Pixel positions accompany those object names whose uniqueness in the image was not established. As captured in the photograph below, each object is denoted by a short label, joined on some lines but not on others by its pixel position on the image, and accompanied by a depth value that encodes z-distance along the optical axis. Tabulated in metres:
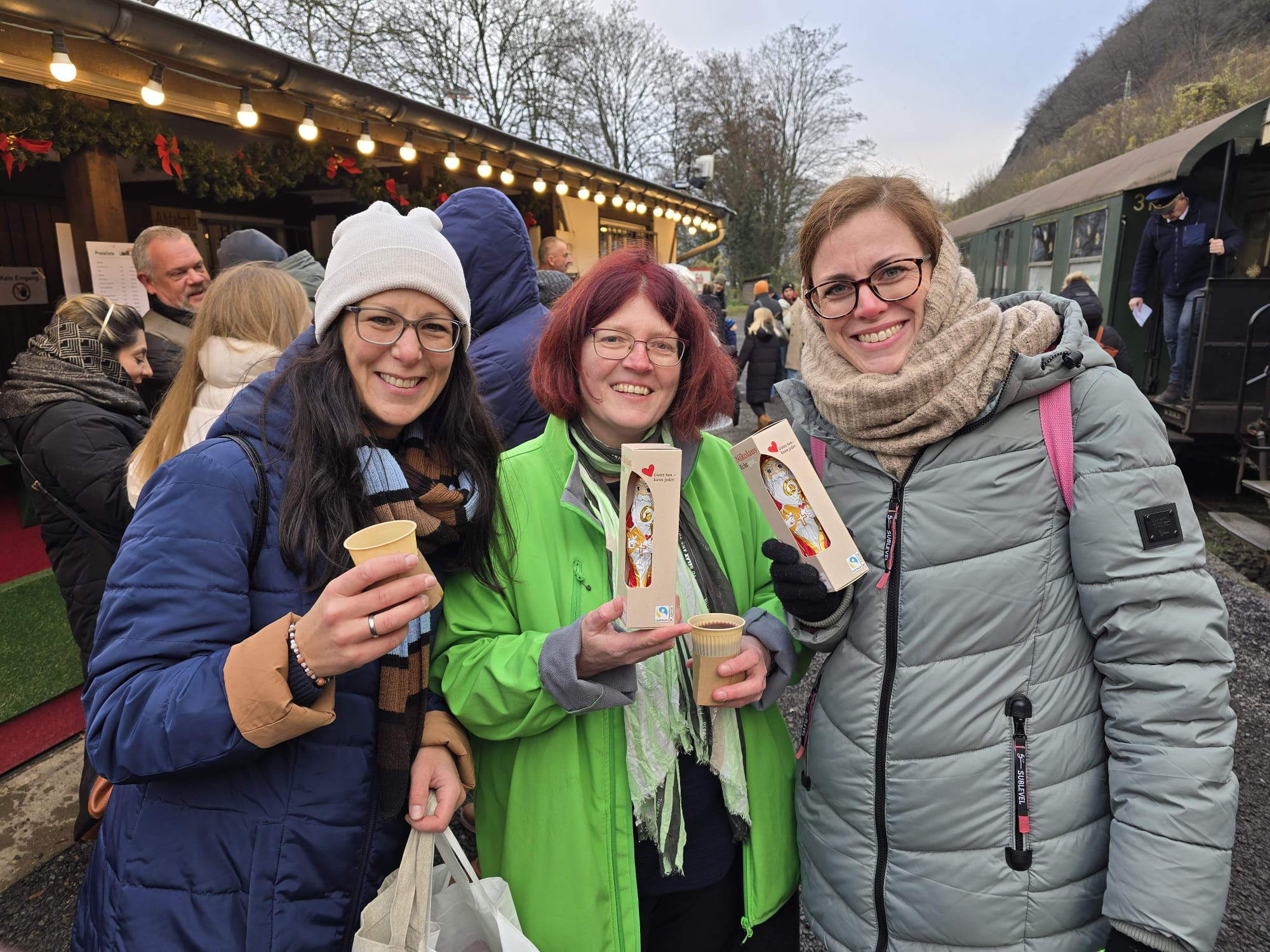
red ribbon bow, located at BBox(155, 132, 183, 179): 4.63
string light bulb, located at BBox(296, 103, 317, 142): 5.20
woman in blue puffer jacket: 1.11
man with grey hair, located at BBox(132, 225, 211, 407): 3.66
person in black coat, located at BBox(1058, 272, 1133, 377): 7.34
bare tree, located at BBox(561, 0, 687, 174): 28.78
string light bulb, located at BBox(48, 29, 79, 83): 3.52
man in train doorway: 7.15
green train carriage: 6.42
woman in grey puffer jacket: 1.26
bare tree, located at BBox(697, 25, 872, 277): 35.59
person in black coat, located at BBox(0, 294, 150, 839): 2.64
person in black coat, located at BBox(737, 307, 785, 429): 10.81
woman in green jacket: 1.46
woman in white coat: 2.20
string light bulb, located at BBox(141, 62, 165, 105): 4.11
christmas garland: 3.99
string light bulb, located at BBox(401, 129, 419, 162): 6.17
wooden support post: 4.55
